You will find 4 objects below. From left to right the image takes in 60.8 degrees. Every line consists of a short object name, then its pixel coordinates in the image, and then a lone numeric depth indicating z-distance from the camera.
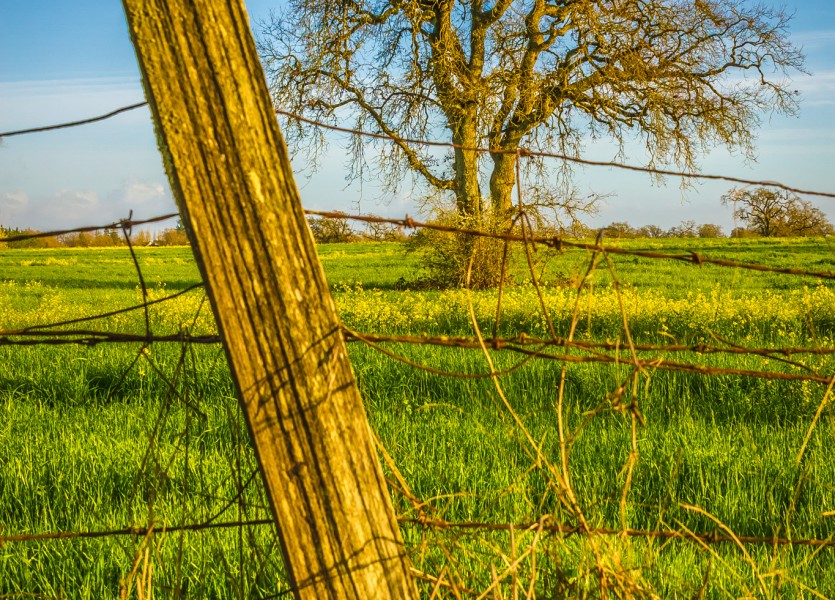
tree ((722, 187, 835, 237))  49.97
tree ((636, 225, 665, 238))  43.89
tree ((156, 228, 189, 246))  56.31
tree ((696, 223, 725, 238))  35.17
